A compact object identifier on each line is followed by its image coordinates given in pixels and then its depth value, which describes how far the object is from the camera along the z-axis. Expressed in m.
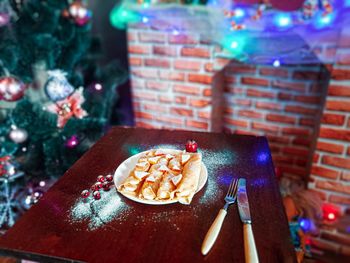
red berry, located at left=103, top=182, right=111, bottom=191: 0.64
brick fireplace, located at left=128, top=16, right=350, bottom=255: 1.18
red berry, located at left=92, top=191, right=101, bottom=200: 0.61
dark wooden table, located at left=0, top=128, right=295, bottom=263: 0.49
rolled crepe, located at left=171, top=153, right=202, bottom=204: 0.58
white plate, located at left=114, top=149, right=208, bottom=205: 0.59
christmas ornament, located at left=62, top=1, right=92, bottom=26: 1.23
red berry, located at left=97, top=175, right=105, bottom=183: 0.65
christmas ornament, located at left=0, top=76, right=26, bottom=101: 1.02
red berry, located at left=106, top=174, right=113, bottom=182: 0.66
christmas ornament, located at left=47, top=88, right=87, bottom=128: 1.16
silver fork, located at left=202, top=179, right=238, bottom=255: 0.49
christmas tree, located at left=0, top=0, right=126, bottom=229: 1.09
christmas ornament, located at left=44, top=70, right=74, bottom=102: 1.12
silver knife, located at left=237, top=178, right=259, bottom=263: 0.47
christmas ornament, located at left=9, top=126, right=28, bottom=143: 1.11
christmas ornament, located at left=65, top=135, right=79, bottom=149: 1.17
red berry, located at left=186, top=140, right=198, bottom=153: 0.74
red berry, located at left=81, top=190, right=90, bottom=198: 0.61
